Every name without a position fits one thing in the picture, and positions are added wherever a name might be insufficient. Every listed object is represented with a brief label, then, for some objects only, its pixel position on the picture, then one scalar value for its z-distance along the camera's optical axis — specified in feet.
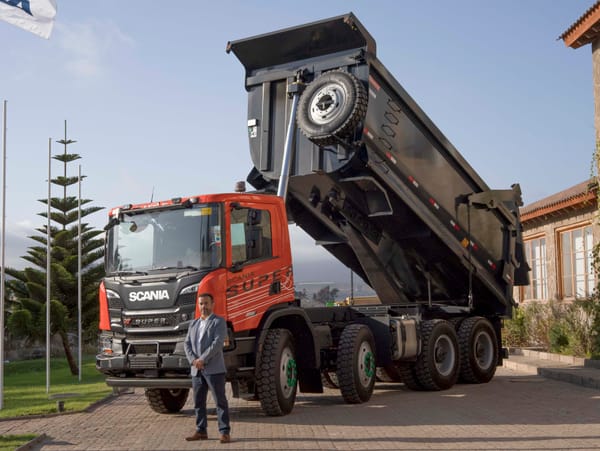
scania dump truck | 33.19
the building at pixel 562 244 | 66.95
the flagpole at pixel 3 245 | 43.86
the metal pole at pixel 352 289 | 48.41
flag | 39.17
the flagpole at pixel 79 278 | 68.74
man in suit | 29.40
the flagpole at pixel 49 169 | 61.57
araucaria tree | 96.99
